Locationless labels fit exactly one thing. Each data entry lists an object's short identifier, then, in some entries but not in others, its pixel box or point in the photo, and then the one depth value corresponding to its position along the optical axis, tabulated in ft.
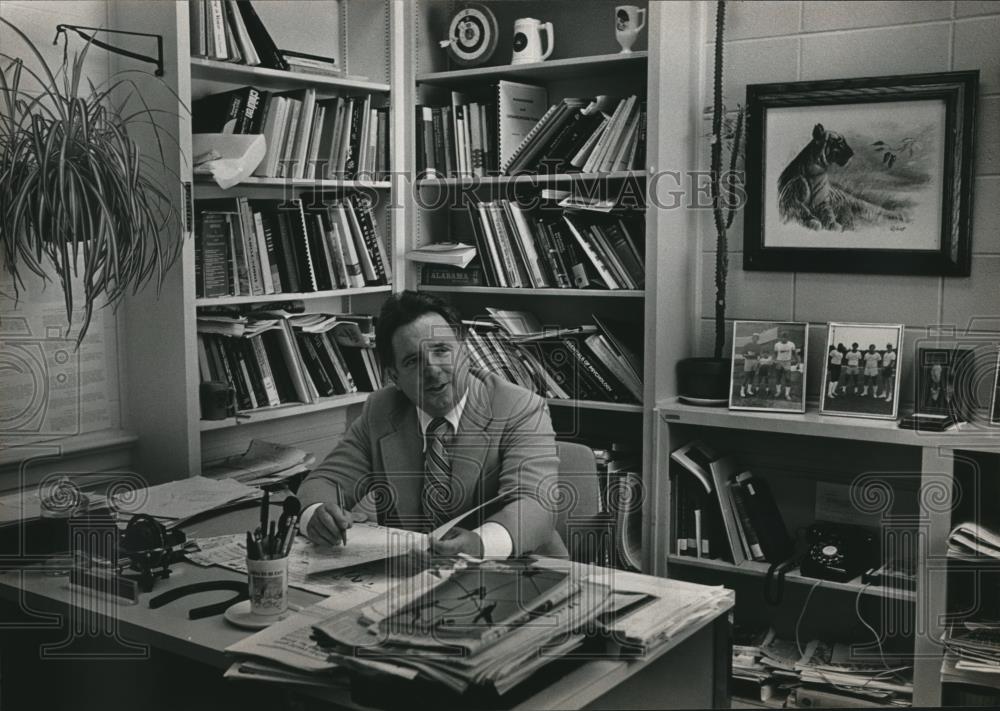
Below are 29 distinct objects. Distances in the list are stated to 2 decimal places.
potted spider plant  7.48
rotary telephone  9.59
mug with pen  5.57
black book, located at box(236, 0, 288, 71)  10.05
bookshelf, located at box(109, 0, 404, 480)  9.24
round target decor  11.55
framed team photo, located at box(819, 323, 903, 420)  9.44
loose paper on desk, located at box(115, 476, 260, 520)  7.54
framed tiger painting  9.40
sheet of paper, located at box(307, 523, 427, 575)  6.45
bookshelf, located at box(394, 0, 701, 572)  10.19
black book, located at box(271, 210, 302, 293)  10.62
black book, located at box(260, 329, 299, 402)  10.61
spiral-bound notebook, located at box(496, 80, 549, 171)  11.39
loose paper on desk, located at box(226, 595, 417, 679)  4.82
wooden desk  4.84
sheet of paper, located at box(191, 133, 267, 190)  9.61
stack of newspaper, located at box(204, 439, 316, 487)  9.45
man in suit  7.77
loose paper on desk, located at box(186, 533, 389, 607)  5.99
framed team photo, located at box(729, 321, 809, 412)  9.80
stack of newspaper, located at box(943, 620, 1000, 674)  8.54
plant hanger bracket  8.75
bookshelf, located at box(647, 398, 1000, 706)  8.83
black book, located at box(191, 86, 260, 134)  10.07
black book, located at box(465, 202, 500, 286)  11.51
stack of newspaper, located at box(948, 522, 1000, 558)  8.48
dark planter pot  10.10
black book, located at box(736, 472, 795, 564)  10.02
